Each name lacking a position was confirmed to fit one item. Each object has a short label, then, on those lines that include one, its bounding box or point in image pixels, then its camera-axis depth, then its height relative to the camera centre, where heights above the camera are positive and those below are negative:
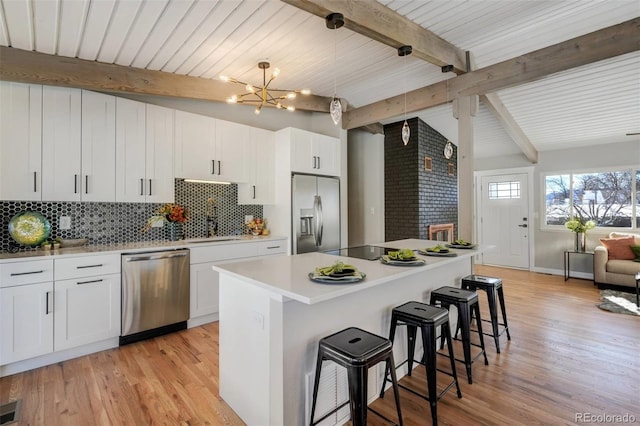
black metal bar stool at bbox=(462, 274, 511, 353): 2.84 -0.71
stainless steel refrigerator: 4.31 +0.03
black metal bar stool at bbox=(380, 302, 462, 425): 1.87 -0.76
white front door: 6.38 -0.11
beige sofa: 4.57 -0.86
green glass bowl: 2.73 -0.11
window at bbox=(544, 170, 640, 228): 5.27 +0.30
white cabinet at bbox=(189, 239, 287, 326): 3.37 -0.70
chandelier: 3.07 +1.29
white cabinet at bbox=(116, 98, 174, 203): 3.21 +0.70
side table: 5.36 -0.83
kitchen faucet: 4.03 -0.02
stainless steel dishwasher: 2.92 -0.78
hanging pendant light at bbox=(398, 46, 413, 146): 2.92 +1.58
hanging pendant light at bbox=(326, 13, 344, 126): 2.34 +1.48
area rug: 3.86 -1.21
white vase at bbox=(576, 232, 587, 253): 5.51 -0.51
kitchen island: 1.61 -0.67
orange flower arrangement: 3.54 +0.03
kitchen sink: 3.52 -0.29
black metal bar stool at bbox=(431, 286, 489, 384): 2.32 -0.73
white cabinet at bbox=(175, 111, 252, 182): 3.61 +0.85
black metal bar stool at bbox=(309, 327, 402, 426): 1.48 -0.73
